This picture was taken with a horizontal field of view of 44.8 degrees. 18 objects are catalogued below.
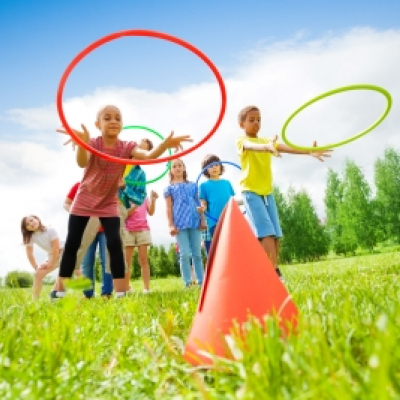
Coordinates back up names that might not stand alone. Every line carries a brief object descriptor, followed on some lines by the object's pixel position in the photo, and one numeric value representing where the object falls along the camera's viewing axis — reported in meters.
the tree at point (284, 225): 34.31
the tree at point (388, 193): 31.75
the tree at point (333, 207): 34.19
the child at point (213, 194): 7.45
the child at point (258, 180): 5.11
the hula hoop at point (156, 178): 6.13
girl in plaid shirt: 7.02
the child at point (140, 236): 7.24
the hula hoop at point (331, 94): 5.23
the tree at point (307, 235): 34.06
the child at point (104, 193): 4.66
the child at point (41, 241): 8.12
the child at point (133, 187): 6.21
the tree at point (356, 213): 31.91
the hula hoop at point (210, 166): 7.40
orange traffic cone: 1.71
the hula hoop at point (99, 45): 4.24
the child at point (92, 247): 6.01
